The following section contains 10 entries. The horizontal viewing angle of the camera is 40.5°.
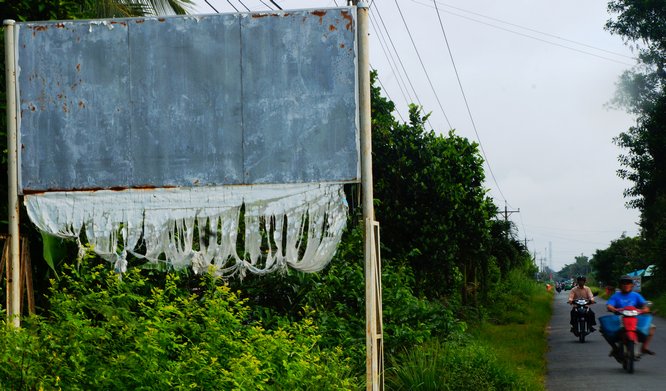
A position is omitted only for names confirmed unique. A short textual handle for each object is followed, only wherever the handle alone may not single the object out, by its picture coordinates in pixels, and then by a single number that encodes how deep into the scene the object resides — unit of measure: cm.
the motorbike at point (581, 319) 1988
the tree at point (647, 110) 3781
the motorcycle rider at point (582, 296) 1994
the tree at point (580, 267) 18359
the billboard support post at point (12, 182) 938
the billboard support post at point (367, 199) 920
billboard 948
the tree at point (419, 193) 1844
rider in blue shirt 1449
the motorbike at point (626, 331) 1400
